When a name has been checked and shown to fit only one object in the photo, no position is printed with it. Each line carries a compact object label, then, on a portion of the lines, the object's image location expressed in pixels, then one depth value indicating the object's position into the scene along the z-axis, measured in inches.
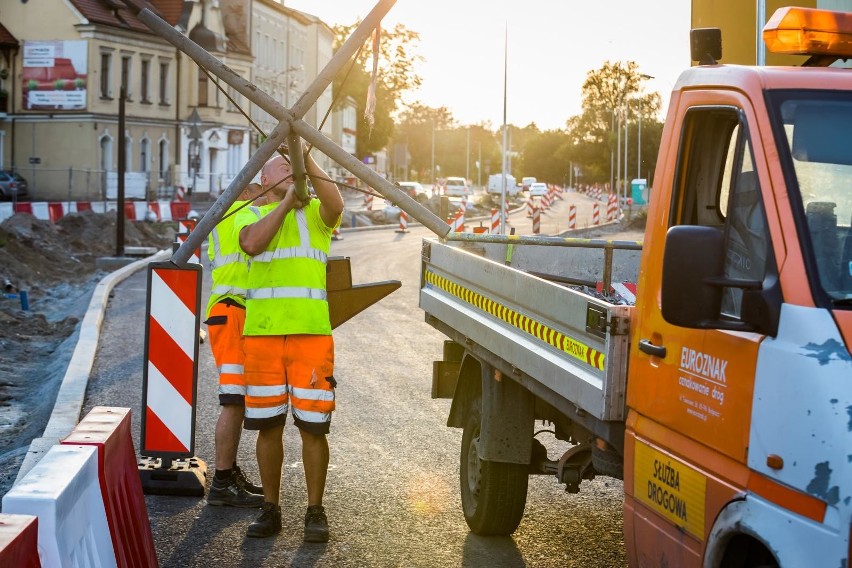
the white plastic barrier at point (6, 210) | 1478.8
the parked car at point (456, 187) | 3373.5
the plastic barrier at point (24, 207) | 1451.3
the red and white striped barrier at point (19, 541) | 133.9
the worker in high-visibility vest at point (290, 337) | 277.6
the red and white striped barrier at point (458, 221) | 1246.7
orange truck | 137.8
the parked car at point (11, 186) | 2294.5
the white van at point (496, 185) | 3523.1
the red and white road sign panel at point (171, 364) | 317.7
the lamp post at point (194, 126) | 1417.3
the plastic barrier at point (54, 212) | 1438.9
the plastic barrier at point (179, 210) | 1745.8
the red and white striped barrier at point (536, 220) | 1522.6
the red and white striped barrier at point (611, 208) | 2220.7
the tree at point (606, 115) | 3558.3
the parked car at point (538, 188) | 3508.4
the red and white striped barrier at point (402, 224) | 1910.7
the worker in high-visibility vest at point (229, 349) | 307.0
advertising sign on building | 2706.7
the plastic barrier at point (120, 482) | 197.3
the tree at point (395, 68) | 3078.2
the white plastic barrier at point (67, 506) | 154.8
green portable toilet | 2610.7
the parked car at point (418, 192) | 2449.3
